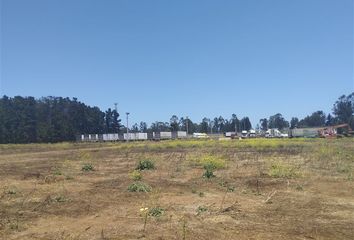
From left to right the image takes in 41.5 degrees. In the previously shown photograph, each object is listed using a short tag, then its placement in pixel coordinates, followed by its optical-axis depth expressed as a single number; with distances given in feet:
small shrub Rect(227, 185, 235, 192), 50.00
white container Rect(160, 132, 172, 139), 393.02
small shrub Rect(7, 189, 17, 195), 51.07
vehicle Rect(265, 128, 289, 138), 382.92
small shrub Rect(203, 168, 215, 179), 65.45
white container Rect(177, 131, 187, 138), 403.95
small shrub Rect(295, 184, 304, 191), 49.30
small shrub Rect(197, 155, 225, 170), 78.59
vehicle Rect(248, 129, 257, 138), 407.25
